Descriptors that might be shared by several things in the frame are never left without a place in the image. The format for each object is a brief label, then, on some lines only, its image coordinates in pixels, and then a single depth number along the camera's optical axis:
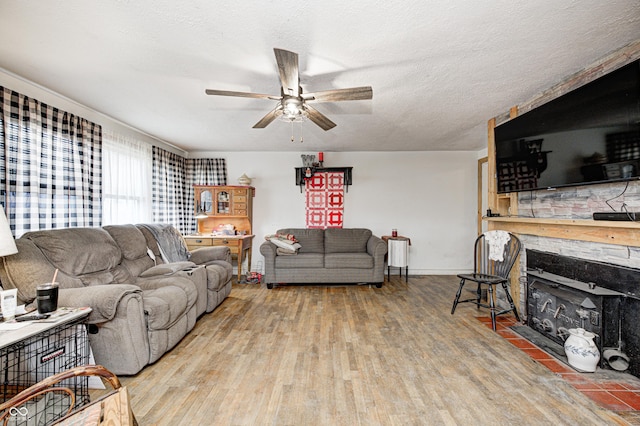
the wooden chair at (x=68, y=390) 0.93
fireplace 2.01
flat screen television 1.84
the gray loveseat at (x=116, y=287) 1.98
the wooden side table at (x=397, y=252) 4.71
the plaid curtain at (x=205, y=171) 5.32
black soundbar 1.86
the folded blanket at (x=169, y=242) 3.60
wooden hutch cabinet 5.01
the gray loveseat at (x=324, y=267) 4.38
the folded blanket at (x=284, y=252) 4.49
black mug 1.66
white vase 2.06
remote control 1.59
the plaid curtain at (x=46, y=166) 2.40
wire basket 1.58
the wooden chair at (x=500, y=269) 2.93
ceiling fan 1.84
